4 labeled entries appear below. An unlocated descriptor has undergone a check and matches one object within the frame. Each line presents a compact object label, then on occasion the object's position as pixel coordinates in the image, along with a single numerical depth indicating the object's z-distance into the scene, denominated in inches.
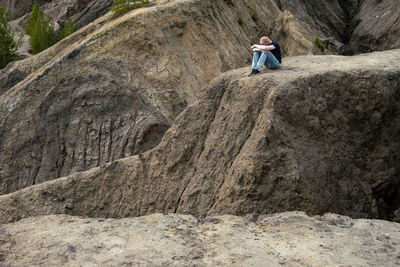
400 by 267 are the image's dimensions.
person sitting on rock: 464.1
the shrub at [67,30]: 1062.4
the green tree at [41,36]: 1134.4
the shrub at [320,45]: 853.8
